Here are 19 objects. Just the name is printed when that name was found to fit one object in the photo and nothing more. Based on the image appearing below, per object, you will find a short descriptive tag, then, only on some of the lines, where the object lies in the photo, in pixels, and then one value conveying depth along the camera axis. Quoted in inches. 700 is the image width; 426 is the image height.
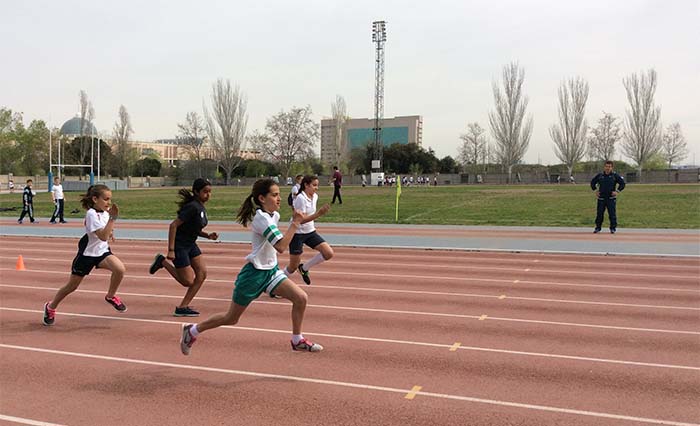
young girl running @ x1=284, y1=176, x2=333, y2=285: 364.8
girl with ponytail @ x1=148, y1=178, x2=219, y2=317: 303.0
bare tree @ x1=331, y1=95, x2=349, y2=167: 4010.8
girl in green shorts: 213.0
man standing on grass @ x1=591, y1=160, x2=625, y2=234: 721.0
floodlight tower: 3457.2
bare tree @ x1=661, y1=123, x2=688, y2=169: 3749.5
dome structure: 4288.4
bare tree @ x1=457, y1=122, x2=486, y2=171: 4158.5
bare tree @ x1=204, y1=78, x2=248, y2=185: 3385.8
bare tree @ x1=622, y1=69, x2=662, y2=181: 3127.5
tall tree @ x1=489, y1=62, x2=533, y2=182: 3356.3
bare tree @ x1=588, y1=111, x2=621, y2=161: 3624.5
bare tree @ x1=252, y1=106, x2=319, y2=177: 3582.7
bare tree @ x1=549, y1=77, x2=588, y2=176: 3326.8
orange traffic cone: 486.3
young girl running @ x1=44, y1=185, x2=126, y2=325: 281.9
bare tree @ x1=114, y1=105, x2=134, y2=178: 3469.5
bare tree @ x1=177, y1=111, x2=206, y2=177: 3762.3
